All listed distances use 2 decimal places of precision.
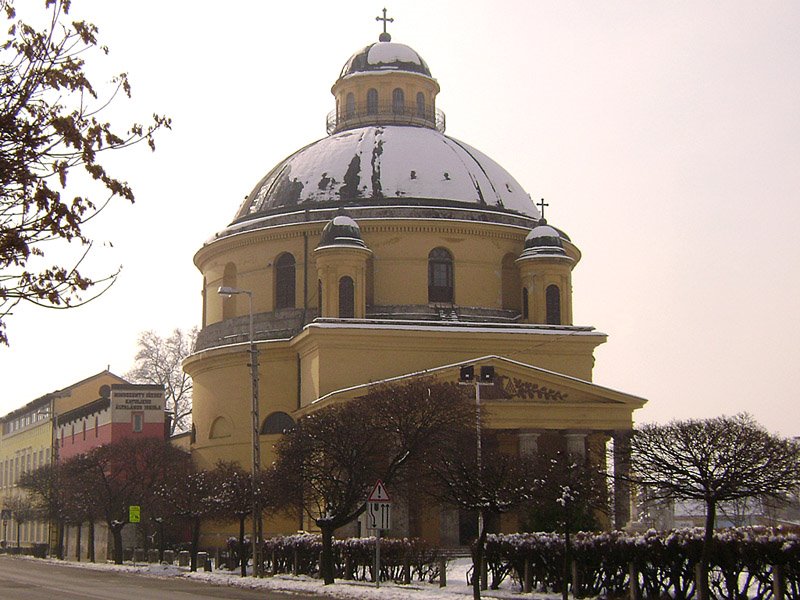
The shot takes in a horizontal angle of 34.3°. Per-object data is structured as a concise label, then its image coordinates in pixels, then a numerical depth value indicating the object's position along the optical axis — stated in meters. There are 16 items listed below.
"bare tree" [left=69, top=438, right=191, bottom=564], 56.78
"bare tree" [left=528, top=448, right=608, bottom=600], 27.42
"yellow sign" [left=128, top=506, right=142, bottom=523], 49.97
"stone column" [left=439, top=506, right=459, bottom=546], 48.62
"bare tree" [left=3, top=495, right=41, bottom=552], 75.38
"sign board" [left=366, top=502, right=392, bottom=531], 31.20
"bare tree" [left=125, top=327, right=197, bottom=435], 84.56
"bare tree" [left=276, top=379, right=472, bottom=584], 35.84
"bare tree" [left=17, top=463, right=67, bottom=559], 62.50
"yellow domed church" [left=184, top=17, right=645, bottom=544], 53.84
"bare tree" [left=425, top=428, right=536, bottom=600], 29.45
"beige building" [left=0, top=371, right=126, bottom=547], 83.88
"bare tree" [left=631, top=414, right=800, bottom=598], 24.25
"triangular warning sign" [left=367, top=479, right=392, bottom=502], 31.19
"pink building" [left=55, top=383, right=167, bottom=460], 67.94
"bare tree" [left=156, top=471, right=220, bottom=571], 46.84
